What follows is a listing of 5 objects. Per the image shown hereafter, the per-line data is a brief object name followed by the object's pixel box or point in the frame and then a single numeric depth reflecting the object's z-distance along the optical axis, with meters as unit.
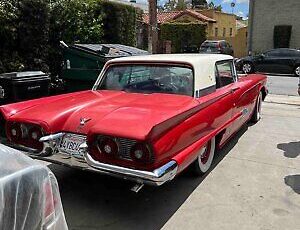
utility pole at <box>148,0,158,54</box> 8.96
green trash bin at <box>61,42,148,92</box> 4.95
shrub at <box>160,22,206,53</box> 20.26
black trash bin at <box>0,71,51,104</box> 3.93
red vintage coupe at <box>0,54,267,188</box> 2.18
